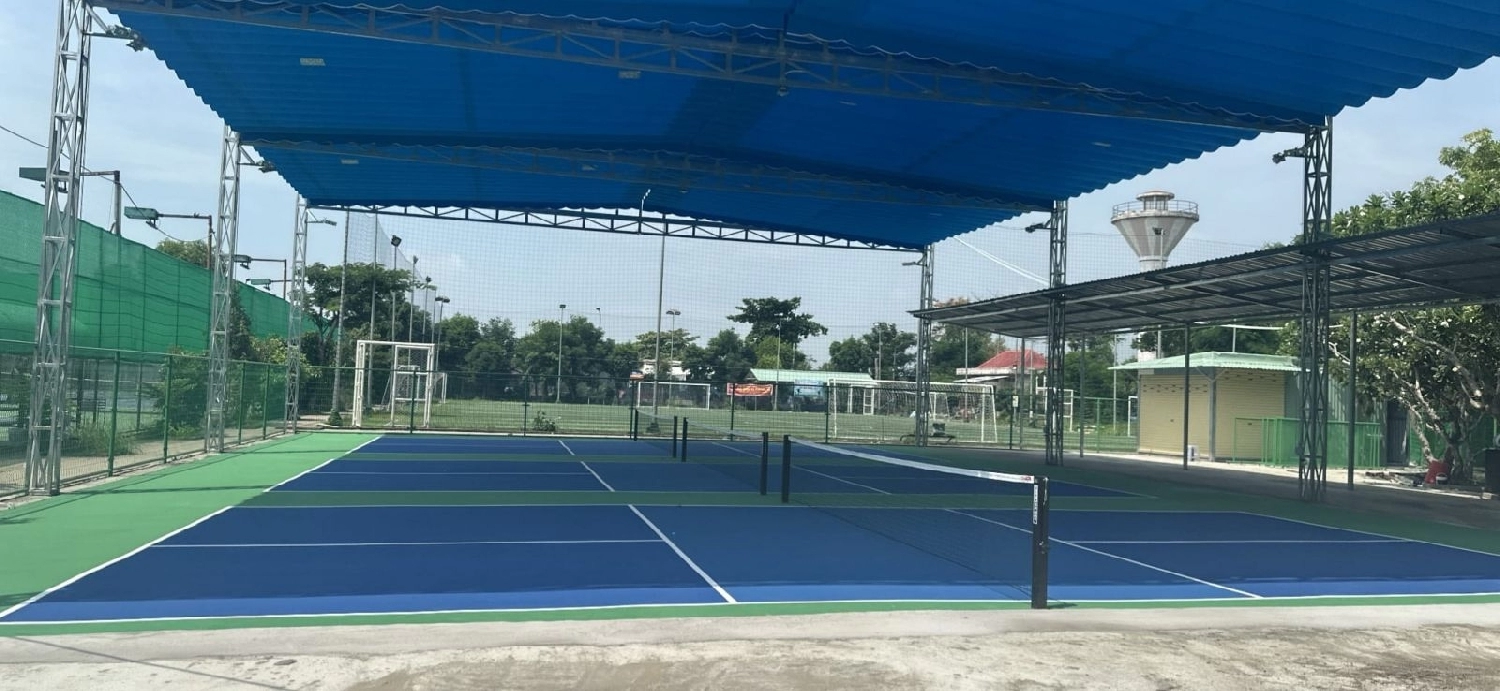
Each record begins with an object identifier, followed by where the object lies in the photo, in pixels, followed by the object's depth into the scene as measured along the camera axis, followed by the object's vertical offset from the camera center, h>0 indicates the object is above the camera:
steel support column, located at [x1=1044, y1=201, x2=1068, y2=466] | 28.14 +1.73
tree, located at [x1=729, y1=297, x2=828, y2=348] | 79.38 +4.92
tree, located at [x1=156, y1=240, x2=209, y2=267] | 76.44 +7.85
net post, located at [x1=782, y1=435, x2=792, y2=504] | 17.23 -1.27
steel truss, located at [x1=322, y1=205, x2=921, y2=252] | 31.16 +4.51
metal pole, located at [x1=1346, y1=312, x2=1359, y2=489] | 23.84 +1.38
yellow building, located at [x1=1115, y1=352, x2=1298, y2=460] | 36.06 +0.29
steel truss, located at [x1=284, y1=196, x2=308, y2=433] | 30.75 +1.97
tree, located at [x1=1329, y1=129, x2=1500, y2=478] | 24.83 +1.68
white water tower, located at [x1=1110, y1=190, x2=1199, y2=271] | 73.50 +11.95
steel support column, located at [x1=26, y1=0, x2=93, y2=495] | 15.34 +1.34
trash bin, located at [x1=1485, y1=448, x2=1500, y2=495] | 23.44 -1.13
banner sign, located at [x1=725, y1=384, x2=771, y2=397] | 47.08 -0.15
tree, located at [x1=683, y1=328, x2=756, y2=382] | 65.56 +1.65
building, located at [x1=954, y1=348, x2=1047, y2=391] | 78.78 +1.74
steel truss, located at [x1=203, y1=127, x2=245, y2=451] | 24.20 +1.36
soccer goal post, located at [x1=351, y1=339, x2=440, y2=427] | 34.97 -0.67
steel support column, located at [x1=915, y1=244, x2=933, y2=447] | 35.22 +1.33
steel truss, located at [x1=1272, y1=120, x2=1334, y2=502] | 20.75 +1.68
